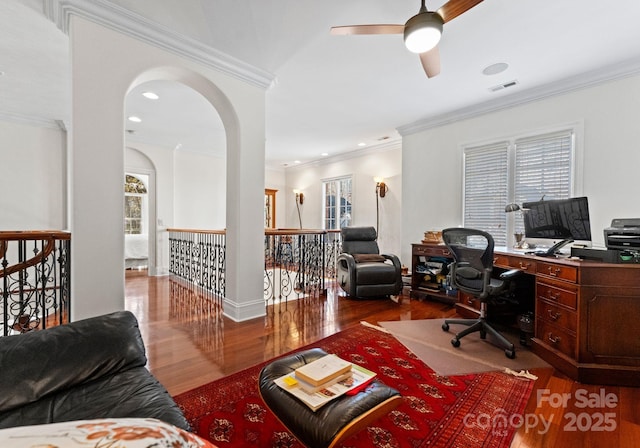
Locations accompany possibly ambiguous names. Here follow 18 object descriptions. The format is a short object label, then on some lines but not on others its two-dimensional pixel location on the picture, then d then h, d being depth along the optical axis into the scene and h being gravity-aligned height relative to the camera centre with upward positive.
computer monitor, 2.50 +0.02
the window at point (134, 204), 6.75 +0.48
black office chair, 2.59 -0.51
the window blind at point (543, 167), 3.54 +0.71
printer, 2.15 -0.11
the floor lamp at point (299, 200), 8.56 +0.70
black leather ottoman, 1.11 -0.80
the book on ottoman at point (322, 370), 1.33 -0.72
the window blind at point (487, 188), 4.09 +0.50
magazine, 1.24 -0.77
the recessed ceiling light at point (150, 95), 3.86 +1.77
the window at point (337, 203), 7.41 +0.54
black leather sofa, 1.09 -0.68
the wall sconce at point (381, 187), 6.36 +0.79
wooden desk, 2.12 -0.78
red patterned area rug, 1.54 -1.17
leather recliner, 4.11 -0.75
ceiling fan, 1.87 +1.35
